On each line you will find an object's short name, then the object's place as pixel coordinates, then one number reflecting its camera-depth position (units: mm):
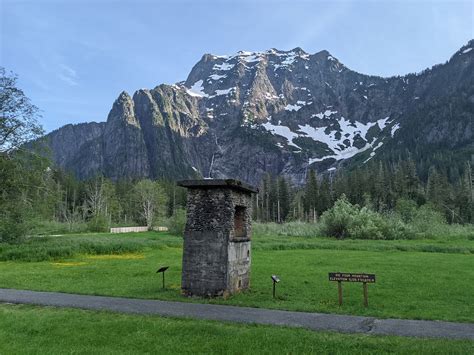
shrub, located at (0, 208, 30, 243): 38375
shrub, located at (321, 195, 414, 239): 54531
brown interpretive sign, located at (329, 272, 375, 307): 14247
